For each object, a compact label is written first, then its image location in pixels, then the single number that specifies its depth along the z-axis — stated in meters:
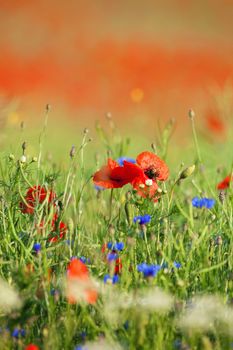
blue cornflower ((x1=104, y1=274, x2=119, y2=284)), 4.00
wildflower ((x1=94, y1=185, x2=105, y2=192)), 5.89
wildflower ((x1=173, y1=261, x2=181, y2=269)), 4.55
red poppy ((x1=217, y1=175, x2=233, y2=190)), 5.42
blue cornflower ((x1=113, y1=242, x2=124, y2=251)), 4.55
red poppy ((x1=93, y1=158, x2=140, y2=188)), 4.76
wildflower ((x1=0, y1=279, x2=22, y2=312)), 3.75
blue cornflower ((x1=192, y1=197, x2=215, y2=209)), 4.54
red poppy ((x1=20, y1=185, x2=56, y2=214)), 4.68
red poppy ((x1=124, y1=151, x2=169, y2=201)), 4.85
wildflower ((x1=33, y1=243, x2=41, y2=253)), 4.36
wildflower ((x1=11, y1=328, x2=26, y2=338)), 3.88
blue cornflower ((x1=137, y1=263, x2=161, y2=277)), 3.88
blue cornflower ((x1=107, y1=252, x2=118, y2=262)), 4.23
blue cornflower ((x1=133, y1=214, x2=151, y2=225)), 4.50
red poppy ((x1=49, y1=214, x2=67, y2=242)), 4.78
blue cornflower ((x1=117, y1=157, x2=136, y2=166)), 6.00
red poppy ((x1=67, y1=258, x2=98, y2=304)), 3.79
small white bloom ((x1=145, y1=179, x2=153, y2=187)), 4.73
